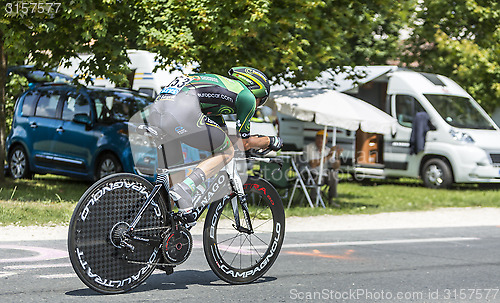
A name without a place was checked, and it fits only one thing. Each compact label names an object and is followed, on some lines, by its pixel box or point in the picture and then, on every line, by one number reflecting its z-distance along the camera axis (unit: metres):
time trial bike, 5.67
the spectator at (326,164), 14.80
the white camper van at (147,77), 20.05
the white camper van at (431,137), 18.50
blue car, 14.62
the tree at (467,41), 21.33
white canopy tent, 13.59
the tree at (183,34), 11.63
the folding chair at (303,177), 14.34
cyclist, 5.98
